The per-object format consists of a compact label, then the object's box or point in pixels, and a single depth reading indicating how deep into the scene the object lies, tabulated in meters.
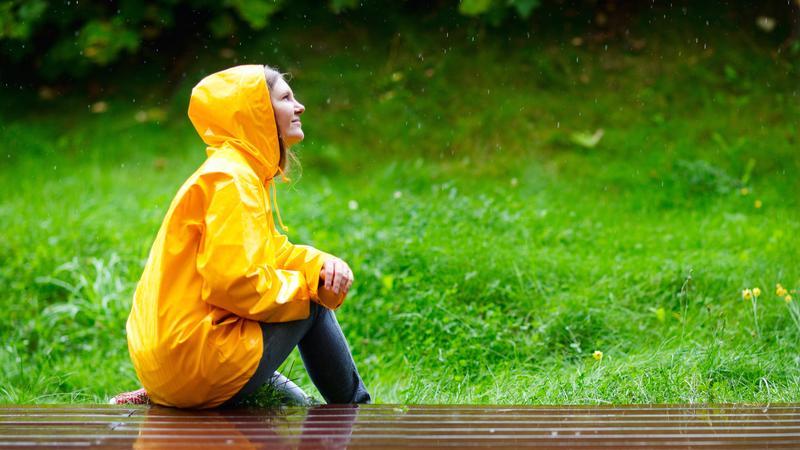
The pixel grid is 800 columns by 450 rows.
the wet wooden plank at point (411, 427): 6.62
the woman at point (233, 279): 7.07
